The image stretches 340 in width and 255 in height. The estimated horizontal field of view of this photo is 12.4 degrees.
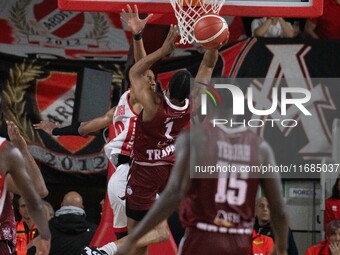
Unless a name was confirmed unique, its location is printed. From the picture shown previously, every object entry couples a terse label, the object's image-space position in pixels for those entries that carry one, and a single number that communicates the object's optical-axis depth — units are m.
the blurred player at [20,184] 10.82
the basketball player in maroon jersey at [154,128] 14.18
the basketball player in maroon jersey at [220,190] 10.40
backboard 15.00
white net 14.90
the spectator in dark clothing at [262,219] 18.88
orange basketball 14.12
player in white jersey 15.67
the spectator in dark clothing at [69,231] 16.68
